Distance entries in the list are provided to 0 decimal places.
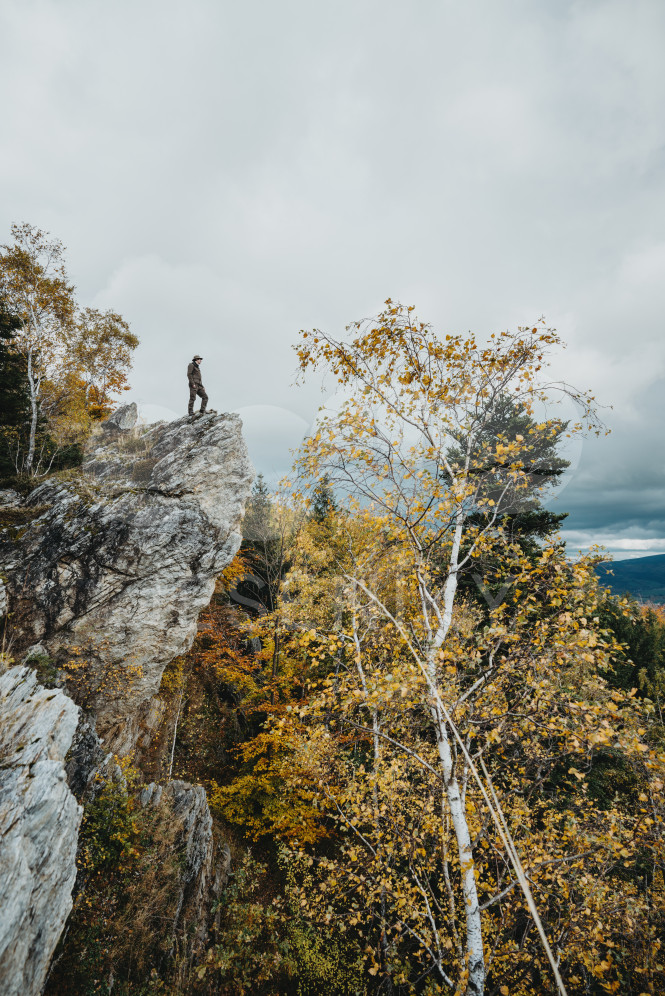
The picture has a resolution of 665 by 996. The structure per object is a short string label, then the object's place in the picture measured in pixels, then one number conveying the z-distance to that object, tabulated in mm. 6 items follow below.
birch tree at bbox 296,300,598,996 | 5340
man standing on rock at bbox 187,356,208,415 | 15438
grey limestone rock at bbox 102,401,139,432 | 23828
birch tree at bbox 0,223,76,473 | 16922
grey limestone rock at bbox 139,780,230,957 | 9445
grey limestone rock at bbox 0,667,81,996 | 5613
